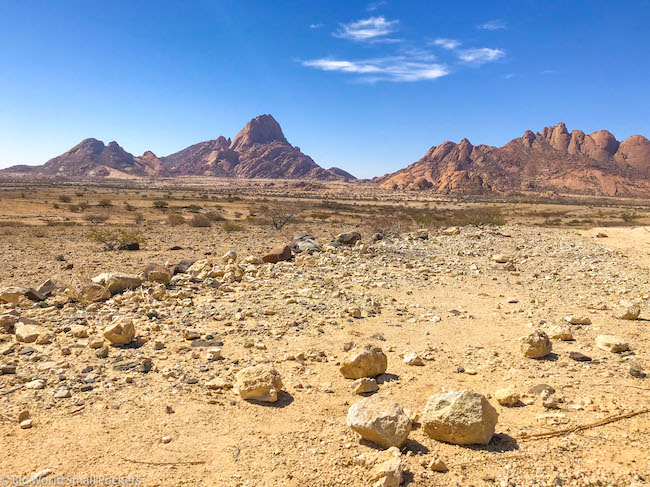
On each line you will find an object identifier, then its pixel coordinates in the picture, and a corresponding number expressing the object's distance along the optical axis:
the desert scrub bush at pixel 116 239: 14.62
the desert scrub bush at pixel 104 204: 34.92
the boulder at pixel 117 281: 7.88
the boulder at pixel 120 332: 5.44
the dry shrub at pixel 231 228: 21.92
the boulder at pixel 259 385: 4.26
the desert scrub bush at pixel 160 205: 36.62
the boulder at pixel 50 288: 7.57
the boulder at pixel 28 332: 5.36
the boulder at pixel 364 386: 4.50
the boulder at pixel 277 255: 11.70
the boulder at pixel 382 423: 3.32
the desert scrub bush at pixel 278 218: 24.25
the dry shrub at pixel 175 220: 24.78
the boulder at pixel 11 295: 7.11
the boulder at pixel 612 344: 5.31
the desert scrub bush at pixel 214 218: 27.44
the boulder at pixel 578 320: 6.58
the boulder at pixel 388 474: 2.89
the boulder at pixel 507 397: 4.09
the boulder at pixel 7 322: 5.73
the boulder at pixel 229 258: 11.24
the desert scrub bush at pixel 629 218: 34.11
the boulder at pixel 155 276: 8.66
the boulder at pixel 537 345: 5.26
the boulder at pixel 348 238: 15.40
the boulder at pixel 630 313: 6.73
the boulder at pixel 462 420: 3.34
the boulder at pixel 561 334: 5.92
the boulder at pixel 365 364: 4.81
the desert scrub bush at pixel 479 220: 24.88
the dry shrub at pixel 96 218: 24.59
